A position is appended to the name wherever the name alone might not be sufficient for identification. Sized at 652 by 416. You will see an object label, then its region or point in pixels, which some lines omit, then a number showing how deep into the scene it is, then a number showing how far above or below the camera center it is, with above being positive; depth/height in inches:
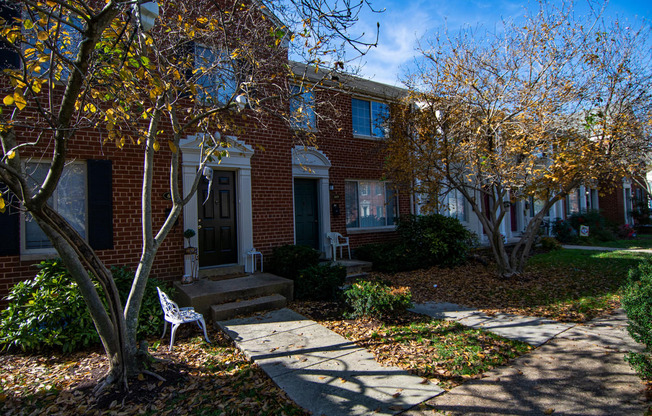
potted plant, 278.5 -11.3
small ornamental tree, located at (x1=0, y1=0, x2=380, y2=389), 119.5 +58.9
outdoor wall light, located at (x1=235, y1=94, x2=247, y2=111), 188.5 +61.1
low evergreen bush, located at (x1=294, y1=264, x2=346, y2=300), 271.1 -48.5
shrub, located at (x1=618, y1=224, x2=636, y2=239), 653.3 -39.5
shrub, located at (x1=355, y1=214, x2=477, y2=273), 376.5 -33.2
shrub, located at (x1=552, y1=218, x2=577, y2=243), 600.1 -33.3
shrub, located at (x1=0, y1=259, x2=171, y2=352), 189.2 -49.1
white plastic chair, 381.7 -24.9
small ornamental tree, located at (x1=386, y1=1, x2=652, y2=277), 290.4 +72.5
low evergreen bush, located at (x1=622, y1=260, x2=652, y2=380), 130.7 -40.3
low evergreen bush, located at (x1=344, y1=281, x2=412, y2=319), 216.5 -49.5
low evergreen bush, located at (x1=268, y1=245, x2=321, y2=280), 302.0 -34.1
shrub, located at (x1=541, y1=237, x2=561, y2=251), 506.2 -44.2
